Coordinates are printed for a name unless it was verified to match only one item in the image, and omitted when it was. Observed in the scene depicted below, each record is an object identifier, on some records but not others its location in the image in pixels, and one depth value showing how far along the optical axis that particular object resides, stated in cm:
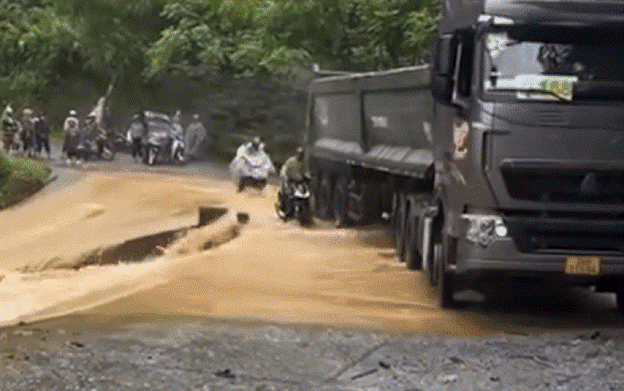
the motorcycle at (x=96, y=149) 4034
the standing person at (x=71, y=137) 3926
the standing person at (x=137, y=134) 4162
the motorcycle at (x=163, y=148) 4077
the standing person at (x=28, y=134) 4128
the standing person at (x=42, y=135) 4119
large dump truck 1073
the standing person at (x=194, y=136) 4225
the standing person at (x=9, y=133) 4209
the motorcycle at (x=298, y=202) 2145
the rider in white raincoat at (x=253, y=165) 2802
